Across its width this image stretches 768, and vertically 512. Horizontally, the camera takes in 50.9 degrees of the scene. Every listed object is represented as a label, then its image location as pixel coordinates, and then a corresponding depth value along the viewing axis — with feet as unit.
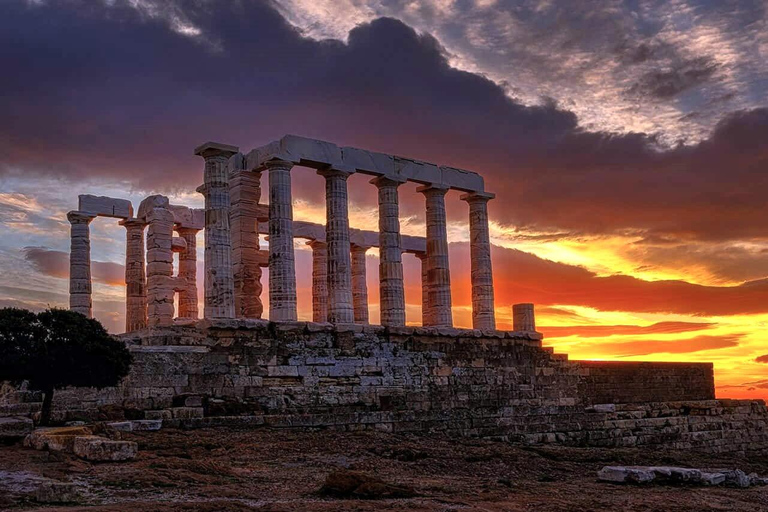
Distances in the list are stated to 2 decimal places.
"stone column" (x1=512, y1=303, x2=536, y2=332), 113.39
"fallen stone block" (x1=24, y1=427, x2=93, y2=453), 45.88
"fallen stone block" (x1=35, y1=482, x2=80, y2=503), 32.27
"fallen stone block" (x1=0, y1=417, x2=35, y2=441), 52.90
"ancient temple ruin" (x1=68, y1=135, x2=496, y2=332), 89.20
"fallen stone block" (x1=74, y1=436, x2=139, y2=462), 42.83
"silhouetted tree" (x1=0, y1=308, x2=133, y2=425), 58.03
